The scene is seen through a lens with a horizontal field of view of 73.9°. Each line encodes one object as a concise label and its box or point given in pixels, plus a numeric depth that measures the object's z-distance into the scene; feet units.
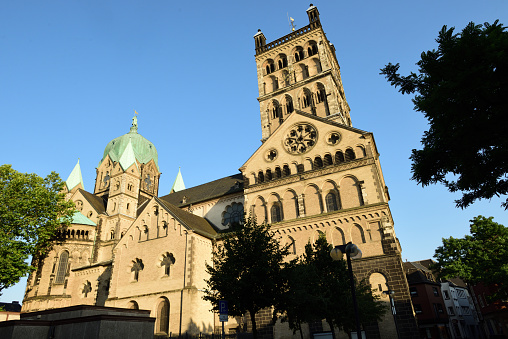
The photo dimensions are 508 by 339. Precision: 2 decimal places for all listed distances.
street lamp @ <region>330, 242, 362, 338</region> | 38.19
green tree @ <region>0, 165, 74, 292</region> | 97.96
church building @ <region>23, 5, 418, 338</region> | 84.48
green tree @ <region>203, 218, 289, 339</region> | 57.47
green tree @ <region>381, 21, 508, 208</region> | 30.09
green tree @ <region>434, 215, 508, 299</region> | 104.01
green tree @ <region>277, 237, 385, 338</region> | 57.72
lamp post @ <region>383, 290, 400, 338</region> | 71.61
